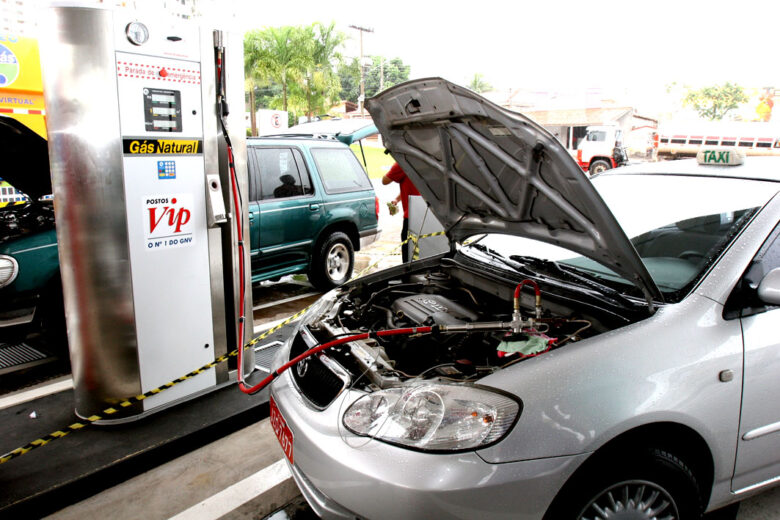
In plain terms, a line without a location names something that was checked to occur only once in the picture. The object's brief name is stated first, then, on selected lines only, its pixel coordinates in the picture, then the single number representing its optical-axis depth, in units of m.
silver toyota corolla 1.75
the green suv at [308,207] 5.66
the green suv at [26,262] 3.96
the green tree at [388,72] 62.81
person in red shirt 6.40
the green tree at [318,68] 29.05
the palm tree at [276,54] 27.81
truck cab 22.22
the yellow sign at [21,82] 6.28
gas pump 2.84
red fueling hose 2.31
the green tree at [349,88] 58.53
